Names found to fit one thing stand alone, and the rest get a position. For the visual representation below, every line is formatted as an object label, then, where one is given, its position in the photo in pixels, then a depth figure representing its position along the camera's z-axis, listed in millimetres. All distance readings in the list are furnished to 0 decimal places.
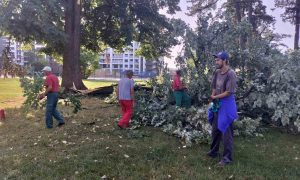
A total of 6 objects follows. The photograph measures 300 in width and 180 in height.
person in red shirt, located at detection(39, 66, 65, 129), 8953
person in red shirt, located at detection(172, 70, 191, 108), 10445
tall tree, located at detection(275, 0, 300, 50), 27189
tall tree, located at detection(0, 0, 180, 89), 15070
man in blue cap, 5625
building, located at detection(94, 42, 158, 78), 83475
